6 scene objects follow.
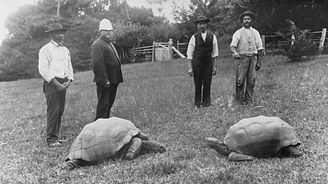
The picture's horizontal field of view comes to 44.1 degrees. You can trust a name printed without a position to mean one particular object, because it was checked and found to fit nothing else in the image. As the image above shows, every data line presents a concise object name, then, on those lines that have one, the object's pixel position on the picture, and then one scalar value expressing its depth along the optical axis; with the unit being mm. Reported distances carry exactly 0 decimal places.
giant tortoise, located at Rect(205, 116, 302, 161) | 5562
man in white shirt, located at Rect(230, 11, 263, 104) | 9045
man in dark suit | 7789
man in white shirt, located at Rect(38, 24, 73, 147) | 7418
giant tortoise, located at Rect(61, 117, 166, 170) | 6035
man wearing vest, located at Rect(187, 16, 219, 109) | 9219
